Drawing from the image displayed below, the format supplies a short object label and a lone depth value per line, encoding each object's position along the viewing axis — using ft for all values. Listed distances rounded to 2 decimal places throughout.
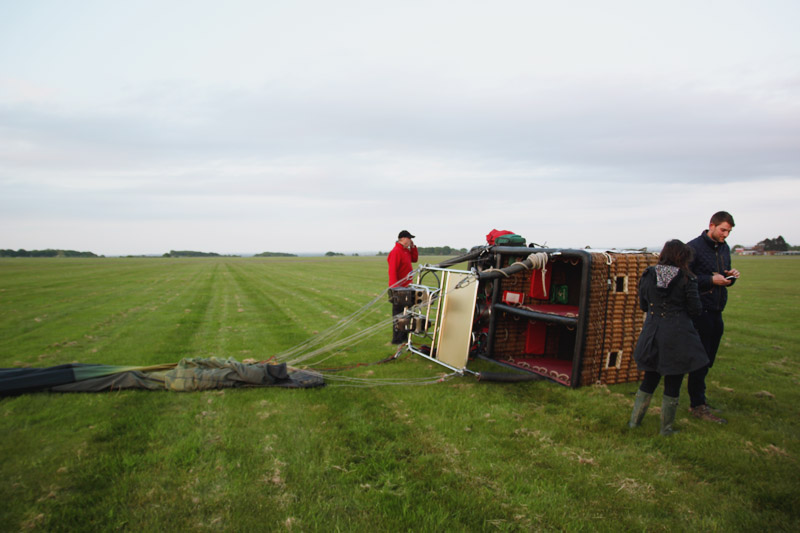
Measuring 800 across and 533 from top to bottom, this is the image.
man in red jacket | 28.39
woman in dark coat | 13.93
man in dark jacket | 15.92
